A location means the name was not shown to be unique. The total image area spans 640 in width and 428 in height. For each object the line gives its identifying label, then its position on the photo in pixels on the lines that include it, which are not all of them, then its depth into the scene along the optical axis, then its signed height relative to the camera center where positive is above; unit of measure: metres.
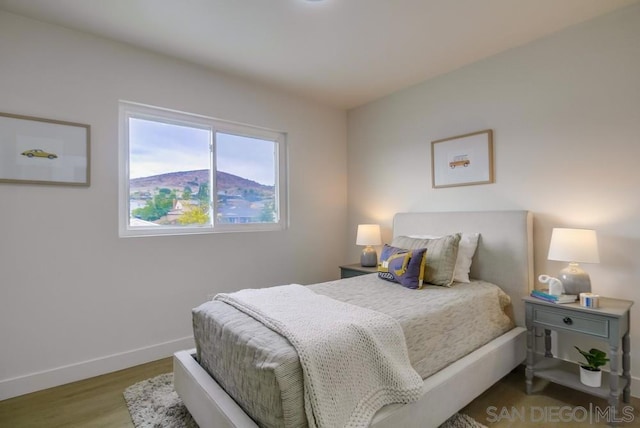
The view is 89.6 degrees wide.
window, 2.76 +0.42
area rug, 1.86 -1.19
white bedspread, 1.29 -0.63
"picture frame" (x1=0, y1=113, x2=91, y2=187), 2.20 +0.50
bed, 1.52 -0.87
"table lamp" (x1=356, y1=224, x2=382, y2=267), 3.52 -0.28
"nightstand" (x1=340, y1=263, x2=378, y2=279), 3.32 -0.57
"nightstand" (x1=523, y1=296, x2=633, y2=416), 1.87 -0.74
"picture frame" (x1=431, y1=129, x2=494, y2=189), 2.89 +0.51
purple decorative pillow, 2.42 -0.41
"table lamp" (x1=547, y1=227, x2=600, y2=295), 2.08 -0.26
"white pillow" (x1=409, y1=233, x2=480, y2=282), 2.61 -0.34
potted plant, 1.97 -0.97
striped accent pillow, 2.45 -0.35
